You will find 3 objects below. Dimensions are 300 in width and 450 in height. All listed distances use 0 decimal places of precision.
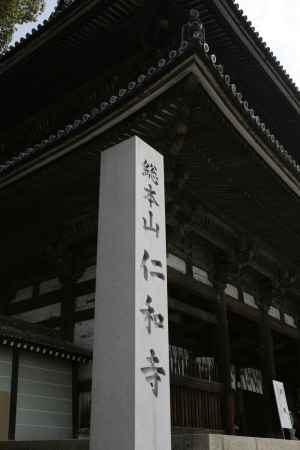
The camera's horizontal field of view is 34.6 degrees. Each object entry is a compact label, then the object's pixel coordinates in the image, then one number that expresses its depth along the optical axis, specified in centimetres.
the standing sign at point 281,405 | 802
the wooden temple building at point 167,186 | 602
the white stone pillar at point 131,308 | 316
